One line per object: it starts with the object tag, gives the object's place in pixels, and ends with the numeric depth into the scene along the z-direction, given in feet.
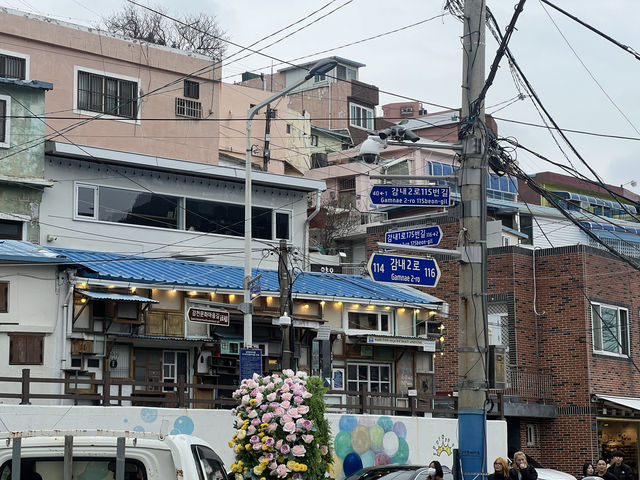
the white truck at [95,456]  27.71
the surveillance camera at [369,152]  49.24
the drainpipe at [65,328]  84.07
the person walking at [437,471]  56.11
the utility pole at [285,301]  87.76
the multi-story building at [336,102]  211.61
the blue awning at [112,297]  83.25
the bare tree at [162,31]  169.04
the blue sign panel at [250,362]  77.51
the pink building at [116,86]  113.19
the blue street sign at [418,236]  49.37
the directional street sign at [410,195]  49.80
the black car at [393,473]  63.21
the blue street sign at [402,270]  48.52
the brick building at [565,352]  116.67
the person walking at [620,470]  65.62
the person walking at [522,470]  57.31
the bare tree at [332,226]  161.89
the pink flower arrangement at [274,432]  40.83
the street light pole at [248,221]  77.92
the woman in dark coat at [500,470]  55.88
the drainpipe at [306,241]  113.70
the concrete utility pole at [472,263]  46.19
